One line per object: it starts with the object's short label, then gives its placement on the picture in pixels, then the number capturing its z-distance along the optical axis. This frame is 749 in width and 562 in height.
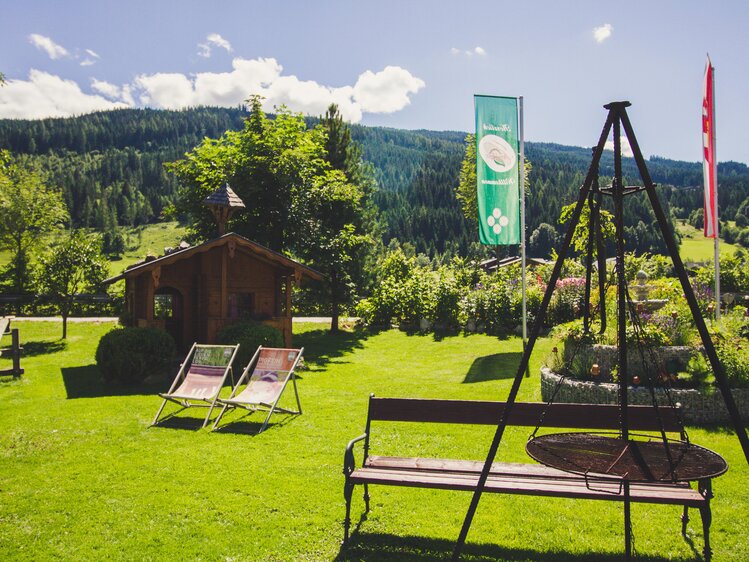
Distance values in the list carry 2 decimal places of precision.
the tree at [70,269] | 19.62
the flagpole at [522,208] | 13.14
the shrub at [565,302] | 17.11
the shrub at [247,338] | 13.27
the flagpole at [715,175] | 10.76
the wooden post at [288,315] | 15.86
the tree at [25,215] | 27.75
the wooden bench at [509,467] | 4.25
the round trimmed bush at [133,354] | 12.16
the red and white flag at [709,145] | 11.61
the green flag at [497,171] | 13.37
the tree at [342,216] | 20.59
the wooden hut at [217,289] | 14.29
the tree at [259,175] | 19.22
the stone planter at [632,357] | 9.16
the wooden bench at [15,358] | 12.73
